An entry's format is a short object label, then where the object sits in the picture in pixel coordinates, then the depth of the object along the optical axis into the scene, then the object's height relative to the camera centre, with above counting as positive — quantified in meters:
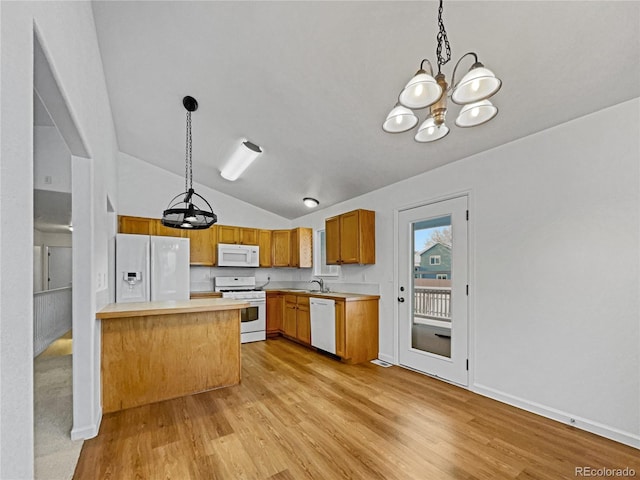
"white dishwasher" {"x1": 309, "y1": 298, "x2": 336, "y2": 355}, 4.17 -1.14
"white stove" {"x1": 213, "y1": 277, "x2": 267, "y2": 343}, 5.14 -1.02
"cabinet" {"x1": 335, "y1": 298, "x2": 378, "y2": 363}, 3.97 -1.15
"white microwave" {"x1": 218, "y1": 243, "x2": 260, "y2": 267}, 5.39 -0.20
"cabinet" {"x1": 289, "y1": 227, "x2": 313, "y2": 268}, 5.76 -0.08
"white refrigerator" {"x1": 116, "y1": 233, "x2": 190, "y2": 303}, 4.11 -0.33
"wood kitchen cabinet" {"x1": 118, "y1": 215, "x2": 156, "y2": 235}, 4.68 +0.31
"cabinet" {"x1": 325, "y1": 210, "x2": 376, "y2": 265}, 4.26 +0.08
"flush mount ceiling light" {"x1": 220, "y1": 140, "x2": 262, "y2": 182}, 3.79 +1.13
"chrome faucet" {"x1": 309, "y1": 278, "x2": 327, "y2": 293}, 5.13 -0.67
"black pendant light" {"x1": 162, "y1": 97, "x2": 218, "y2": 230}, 2.73 +0.26
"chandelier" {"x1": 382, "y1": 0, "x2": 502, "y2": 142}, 1.36 +0.70
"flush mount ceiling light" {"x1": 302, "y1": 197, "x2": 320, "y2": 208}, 5.18 +0.71
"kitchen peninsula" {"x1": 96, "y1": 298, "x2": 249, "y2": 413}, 2.74 -1.03
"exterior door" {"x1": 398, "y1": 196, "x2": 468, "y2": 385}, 3.25 -0.54
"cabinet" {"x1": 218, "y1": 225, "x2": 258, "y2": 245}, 5.51 +0.17
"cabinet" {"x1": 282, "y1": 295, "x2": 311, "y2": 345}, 4.79 -1.23
